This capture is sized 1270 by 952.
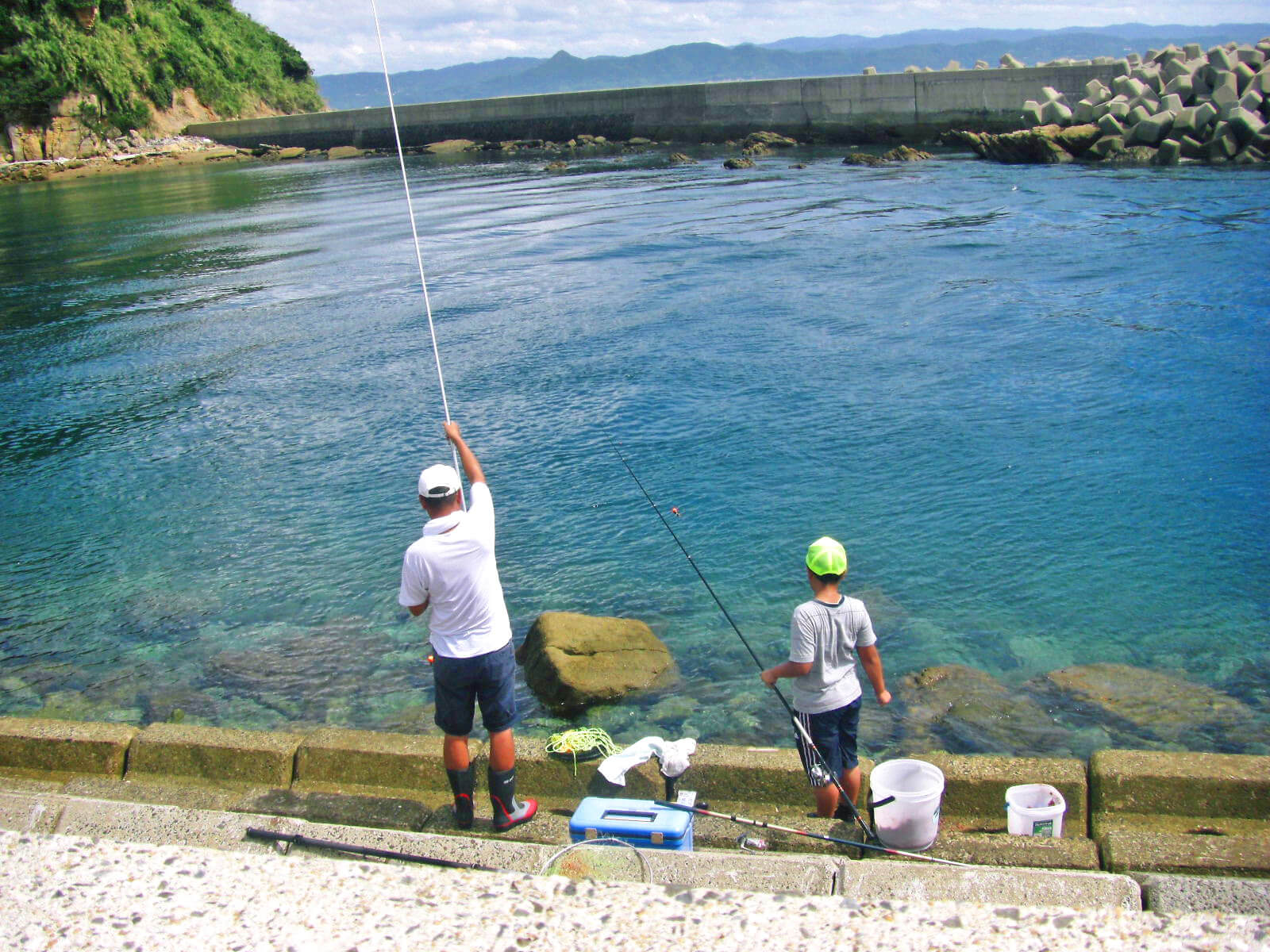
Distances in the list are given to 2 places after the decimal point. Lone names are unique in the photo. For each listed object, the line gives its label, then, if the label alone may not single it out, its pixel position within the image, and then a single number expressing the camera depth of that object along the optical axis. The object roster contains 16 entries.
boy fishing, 4.25
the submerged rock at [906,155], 35.12
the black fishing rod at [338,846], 3.43
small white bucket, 4.15
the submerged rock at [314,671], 6.73
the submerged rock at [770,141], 42.75
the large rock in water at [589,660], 6.42
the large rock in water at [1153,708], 5.74
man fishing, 4.22
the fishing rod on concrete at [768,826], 3.71
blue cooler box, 3.70
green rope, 4.82
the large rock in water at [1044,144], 30.59
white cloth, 4.24
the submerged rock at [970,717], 5.76
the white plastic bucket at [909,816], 4.01
